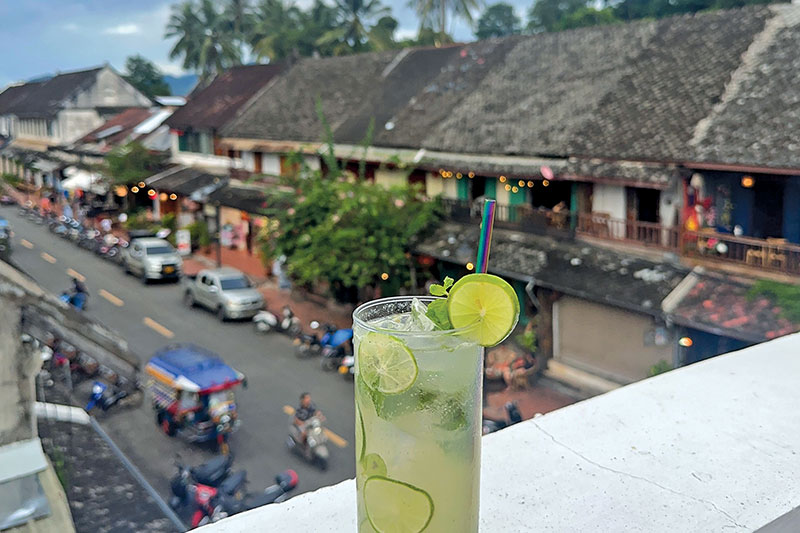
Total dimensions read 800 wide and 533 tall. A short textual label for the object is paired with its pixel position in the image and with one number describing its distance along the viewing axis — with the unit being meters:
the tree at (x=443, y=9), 27.30
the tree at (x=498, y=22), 40.50
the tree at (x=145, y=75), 43.87
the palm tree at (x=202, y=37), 37.22
